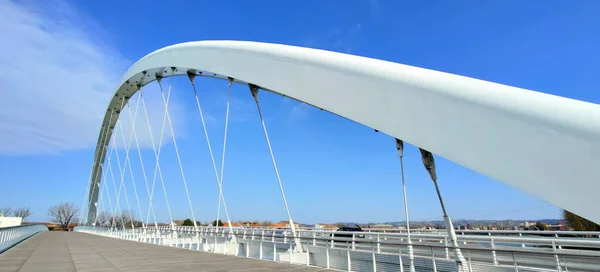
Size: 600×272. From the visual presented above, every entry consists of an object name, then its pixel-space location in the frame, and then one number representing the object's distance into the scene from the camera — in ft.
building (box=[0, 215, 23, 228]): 161.08
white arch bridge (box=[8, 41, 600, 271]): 12.28
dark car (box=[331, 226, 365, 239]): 60.23
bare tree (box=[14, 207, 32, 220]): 307.91
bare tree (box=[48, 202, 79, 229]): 286.05
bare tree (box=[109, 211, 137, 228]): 208.37
